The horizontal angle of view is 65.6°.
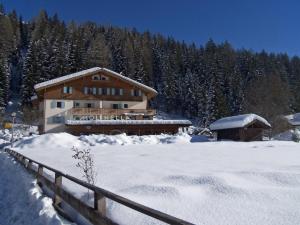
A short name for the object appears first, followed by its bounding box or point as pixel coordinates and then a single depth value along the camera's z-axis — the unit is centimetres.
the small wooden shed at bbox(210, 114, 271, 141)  2596
